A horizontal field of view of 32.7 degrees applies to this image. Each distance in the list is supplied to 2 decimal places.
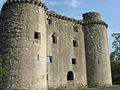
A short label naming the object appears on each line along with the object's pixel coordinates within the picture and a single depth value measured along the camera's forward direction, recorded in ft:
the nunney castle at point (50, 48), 59.21
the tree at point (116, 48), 112.52
